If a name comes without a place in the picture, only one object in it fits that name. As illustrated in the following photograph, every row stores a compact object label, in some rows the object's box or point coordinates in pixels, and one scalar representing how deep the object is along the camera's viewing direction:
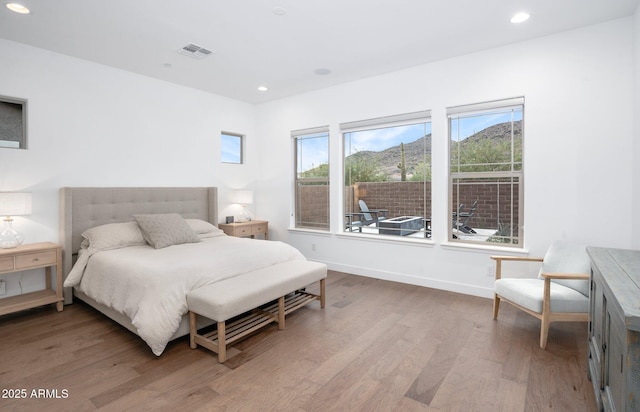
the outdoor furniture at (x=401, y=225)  4.34
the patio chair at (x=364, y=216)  4.71
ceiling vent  3.54
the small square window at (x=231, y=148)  5.50
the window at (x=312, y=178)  5.18
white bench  2.44
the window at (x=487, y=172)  3.59
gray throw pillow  3.64
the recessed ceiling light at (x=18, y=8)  2.72
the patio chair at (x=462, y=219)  3.90
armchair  2.55
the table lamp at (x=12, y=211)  3.08
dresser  1.21
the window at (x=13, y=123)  3.39
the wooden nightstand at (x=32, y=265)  3.05
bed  2.52
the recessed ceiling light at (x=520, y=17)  2.89
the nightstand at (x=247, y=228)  5.11
